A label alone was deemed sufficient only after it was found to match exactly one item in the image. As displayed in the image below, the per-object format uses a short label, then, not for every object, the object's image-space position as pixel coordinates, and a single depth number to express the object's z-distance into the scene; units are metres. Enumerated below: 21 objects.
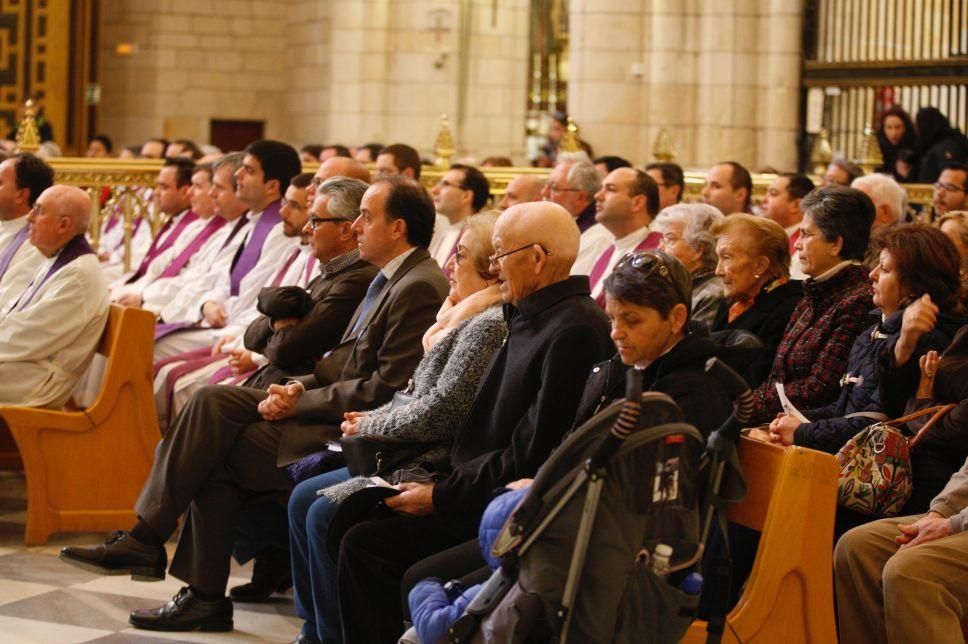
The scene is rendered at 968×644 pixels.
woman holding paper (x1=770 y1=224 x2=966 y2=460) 6.93
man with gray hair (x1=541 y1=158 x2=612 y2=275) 12.00
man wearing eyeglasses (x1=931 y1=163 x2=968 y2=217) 13.15
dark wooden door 29.81
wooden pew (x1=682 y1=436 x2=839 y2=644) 5.74
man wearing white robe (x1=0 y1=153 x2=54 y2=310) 11.67
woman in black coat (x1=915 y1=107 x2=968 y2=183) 17.46
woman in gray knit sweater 7.09
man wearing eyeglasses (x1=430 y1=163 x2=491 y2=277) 12.52
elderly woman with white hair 9.06
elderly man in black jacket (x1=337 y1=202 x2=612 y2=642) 6.50
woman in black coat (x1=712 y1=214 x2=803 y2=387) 8.08
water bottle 5.40
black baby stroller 5.29
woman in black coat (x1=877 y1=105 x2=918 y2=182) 17.88
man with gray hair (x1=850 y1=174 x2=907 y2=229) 11.46
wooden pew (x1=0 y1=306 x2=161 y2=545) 9.79
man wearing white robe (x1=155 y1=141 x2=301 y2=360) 11.85
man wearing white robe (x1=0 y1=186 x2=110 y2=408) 9.90
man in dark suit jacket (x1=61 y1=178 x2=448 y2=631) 8.05
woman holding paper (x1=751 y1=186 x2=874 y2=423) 7.52
